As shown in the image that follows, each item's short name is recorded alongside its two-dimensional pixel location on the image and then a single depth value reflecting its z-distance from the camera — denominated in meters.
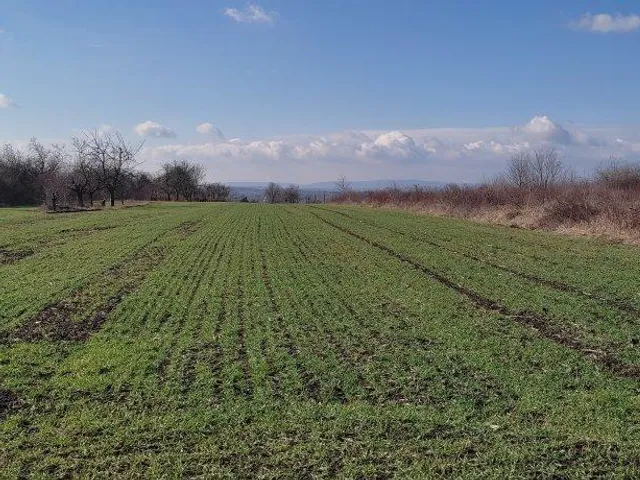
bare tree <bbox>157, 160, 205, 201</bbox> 117.62
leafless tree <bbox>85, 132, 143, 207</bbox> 69.56
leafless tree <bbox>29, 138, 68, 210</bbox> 54.38
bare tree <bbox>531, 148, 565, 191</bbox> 39.06
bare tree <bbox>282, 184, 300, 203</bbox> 132.50
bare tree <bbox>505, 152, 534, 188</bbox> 53.59
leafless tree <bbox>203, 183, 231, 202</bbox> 126.38
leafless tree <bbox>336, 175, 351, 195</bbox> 117.22
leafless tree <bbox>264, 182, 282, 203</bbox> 137.88
